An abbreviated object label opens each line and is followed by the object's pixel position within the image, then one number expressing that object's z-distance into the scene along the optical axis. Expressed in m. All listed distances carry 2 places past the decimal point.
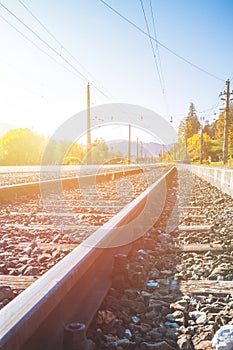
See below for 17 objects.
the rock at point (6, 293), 2.01
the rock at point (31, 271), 2.59
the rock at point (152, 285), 2.53
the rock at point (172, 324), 1.93
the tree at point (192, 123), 140.23
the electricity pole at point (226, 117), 44.70
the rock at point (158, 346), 1.64
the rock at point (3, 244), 3.39
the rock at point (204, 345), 1.66
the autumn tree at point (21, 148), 77.31
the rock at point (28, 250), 3.20
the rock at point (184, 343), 1.67
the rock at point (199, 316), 1.96
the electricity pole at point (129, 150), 62.58
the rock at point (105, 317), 1.89
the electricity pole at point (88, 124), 34.08
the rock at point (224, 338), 1.59
